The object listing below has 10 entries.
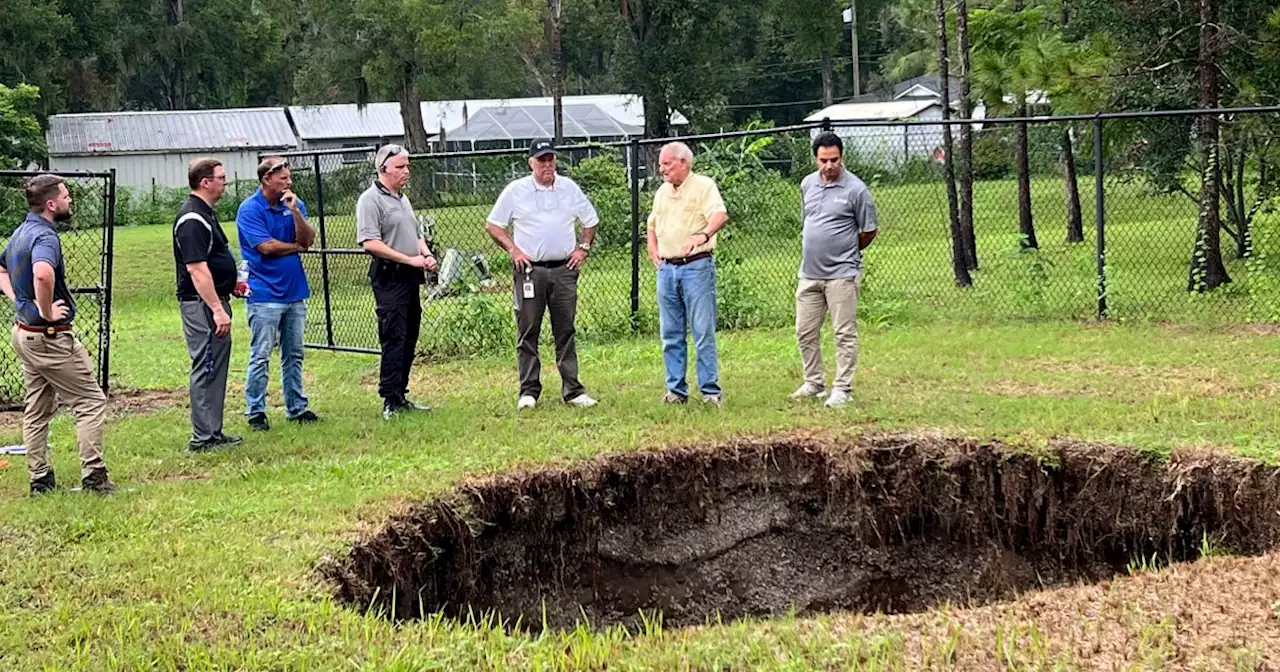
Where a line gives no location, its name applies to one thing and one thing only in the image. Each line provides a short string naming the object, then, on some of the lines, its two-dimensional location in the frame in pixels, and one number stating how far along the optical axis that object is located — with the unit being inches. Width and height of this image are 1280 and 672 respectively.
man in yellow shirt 290.0
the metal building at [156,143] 1792.6
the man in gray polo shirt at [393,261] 291.9
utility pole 1937.7
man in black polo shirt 260.1
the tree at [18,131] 790.5
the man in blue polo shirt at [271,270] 286.4
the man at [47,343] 226.1
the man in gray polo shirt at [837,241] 286.4
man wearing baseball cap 296.2
